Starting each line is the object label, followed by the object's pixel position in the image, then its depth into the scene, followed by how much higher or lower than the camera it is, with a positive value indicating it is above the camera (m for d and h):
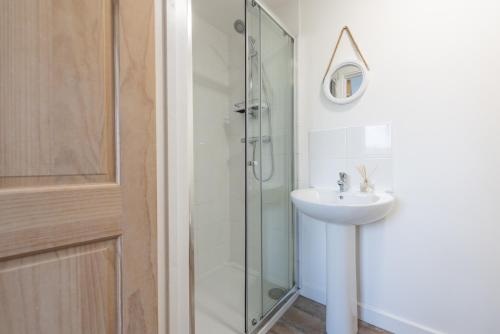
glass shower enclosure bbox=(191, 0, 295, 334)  1.46 +0.00
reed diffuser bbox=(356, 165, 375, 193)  1.38 -0.11
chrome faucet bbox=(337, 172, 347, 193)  1.46 -0.12
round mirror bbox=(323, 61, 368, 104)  1.43 +0.56
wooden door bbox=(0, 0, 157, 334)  0.37 +0.00
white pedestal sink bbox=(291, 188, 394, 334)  1.20 -0.59
